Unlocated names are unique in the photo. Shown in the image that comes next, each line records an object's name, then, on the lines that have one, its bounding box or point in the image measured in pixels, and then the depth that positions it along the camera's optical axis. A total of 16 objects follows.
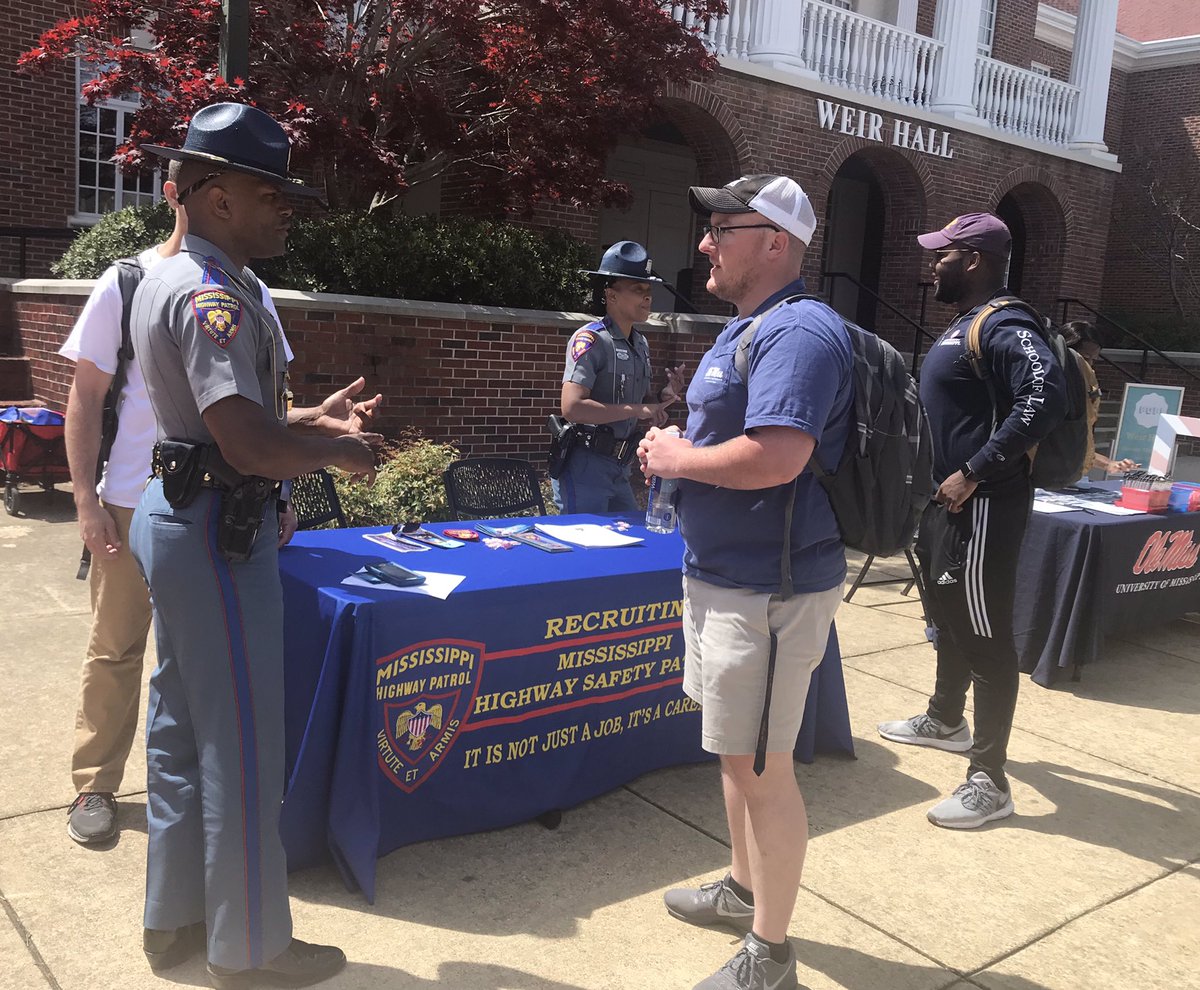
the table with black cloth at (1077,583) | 5.45
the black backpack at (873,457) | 2.46
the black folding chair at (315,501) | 4.64
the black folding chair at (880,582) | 5.55
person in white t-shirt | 2.97
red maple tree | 7.50
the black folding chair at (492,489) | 5.00
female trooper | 4.61
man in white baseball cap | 2.45
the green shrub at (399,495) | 6.24
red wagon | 7.50
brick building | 11.79
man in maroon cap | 3.78
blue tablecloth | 3.01
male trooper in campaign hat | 2.27
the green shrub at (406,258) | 8.17
